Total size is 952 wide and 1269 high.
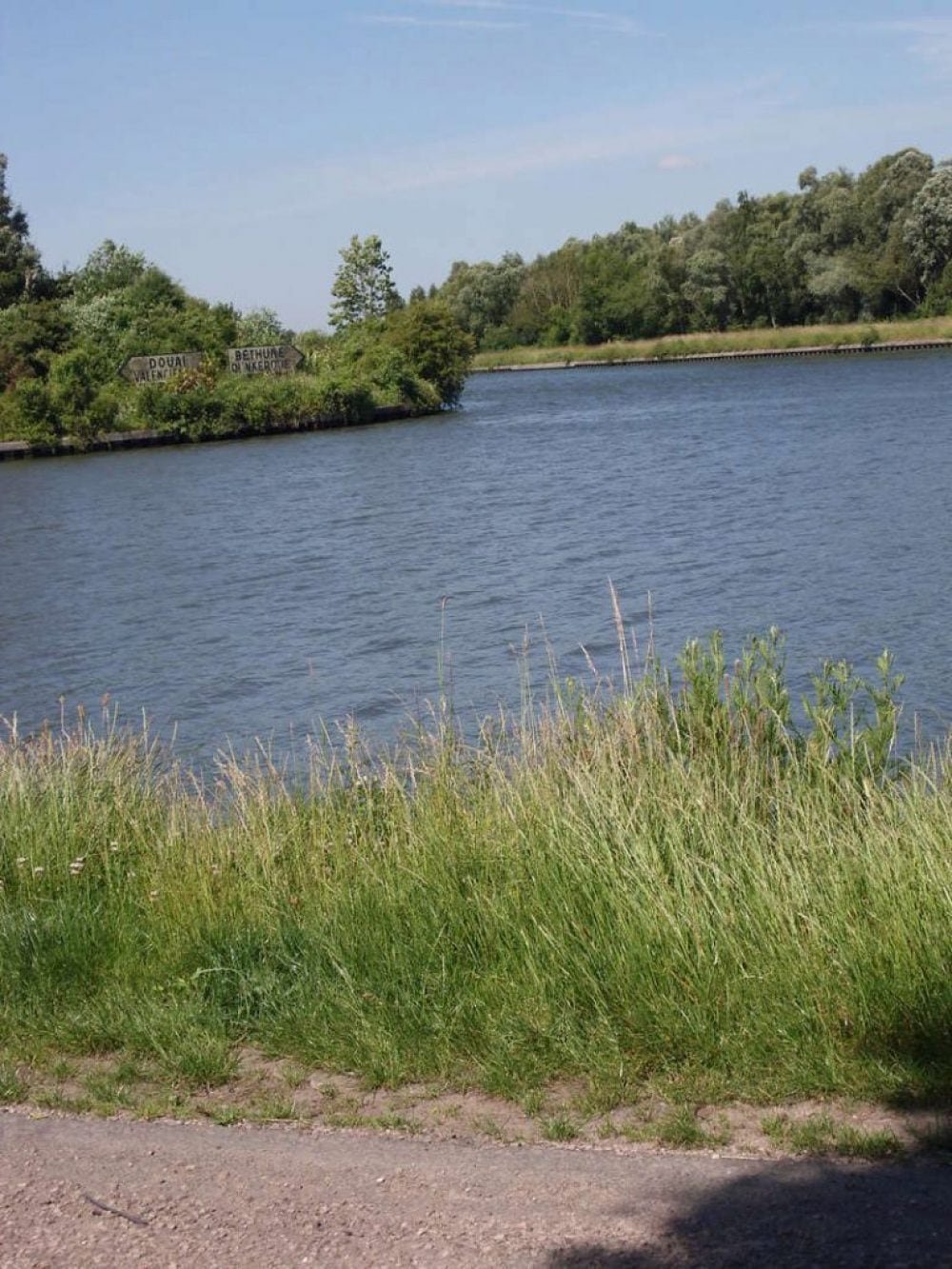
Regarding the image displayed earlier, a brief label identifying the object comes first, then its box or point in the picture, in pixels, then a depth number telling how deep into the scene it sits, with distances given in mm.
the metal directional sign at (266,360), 76500
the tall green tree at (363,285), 112750
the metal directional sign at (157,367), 74562
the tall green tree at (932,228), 100938
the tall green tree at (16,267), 91000
